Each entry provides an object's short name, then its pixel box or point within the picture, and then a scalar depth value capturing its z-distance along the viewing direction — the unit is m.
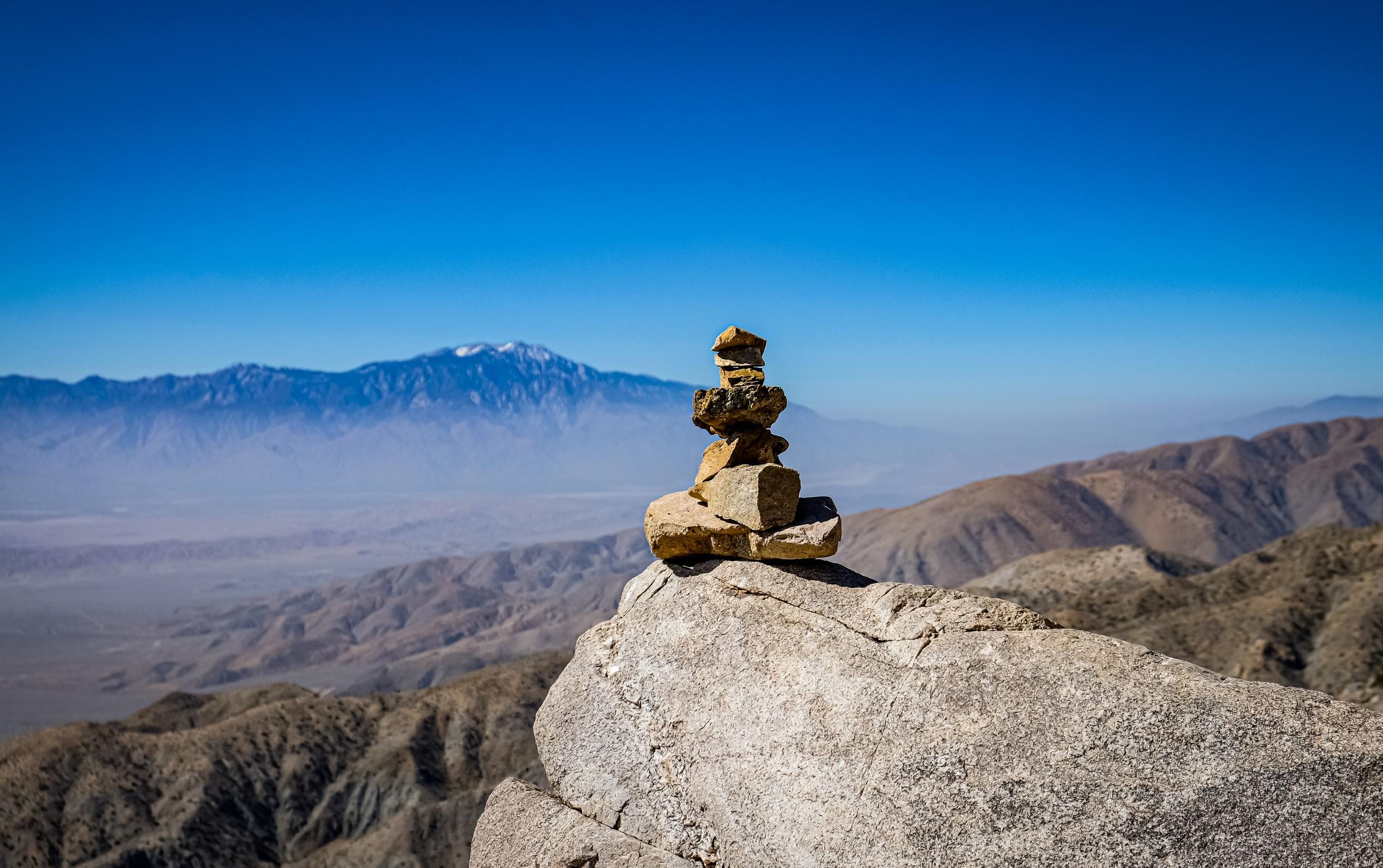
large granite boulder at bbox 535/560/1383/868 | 6.38
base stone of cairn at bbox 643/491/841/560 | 9.59
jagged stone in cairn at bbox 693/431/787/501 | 10.64
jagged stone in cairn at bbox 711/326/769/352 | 10.61
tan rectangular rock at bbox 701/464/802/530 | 9.73
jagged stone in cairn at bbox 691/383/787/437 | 10.52
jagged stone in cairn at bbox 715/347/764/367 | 10.80
